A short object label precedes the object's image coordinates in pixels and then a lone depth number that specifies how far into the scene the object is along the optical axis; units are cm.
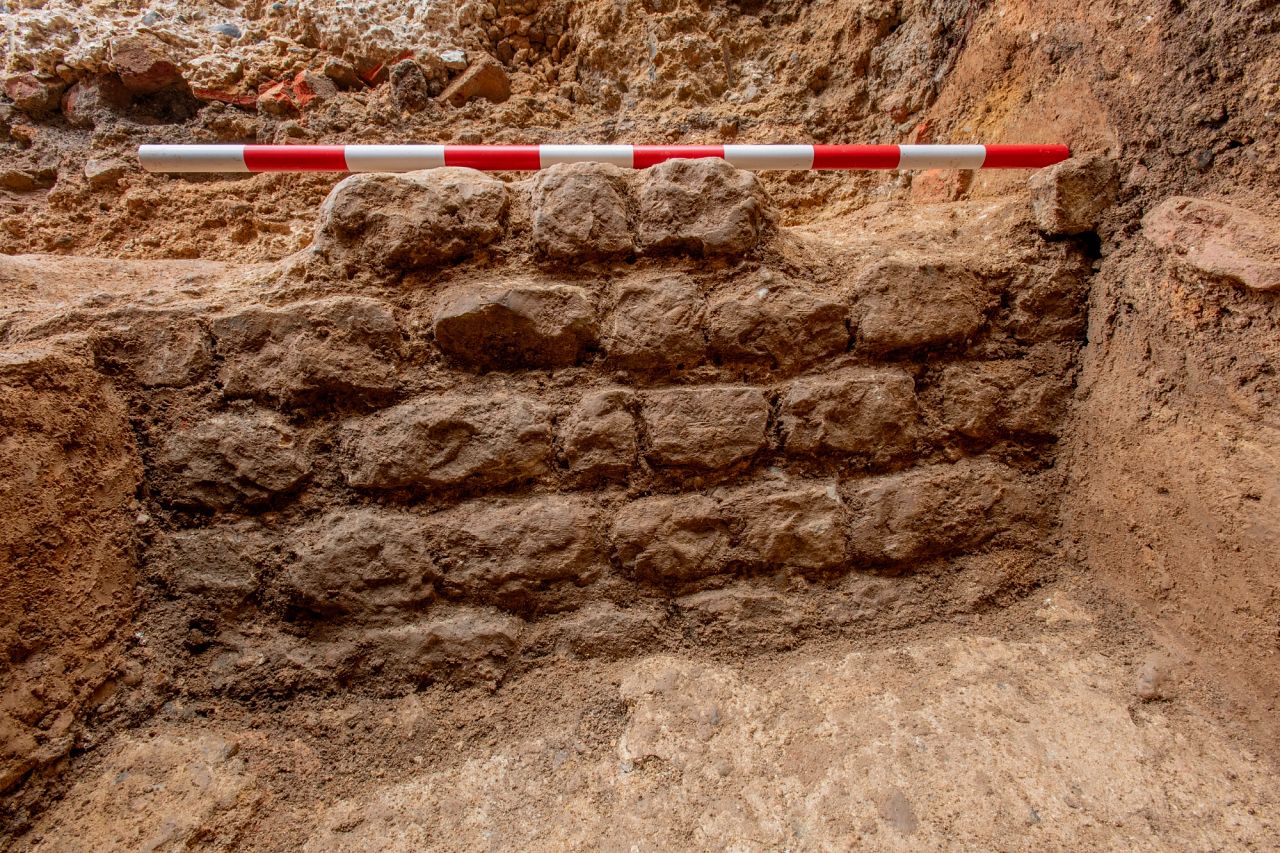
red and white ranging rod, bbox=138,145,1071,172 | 114
